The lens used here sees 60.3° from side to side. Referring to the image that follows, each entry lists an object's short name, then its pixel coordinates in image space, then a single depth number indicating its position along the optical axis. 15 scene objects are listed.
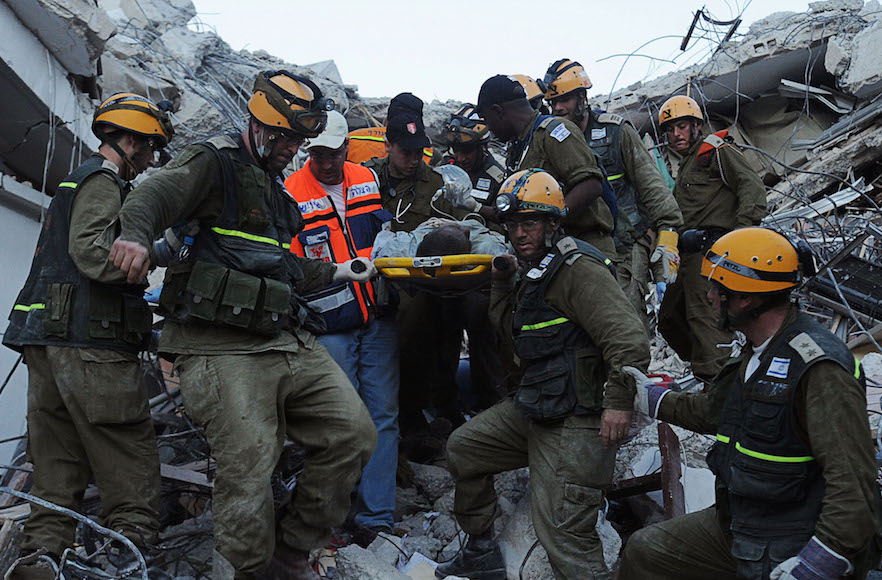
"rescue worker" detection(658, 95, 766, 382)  5.14
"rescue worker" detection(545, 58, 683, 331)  4.73
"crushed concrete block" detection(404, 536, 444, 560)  4.20
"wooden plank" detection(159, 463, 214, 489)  3.91
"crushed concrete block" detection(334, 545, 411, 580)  3.49
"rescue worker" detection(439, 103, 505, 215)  5.02
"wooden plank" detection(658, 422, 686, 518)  4.09
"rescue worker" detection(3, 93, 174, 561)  3.17
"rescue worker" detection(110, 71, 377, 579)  2.96
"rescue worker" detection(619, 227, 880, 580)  2.43
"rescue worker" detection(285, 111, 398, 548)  4.27
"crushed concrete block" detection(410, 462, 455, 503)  4.73
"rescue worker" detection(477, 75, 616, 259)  4.19
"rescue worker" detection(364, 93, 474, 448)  4.70
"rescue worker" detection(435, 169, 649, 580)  3.28
